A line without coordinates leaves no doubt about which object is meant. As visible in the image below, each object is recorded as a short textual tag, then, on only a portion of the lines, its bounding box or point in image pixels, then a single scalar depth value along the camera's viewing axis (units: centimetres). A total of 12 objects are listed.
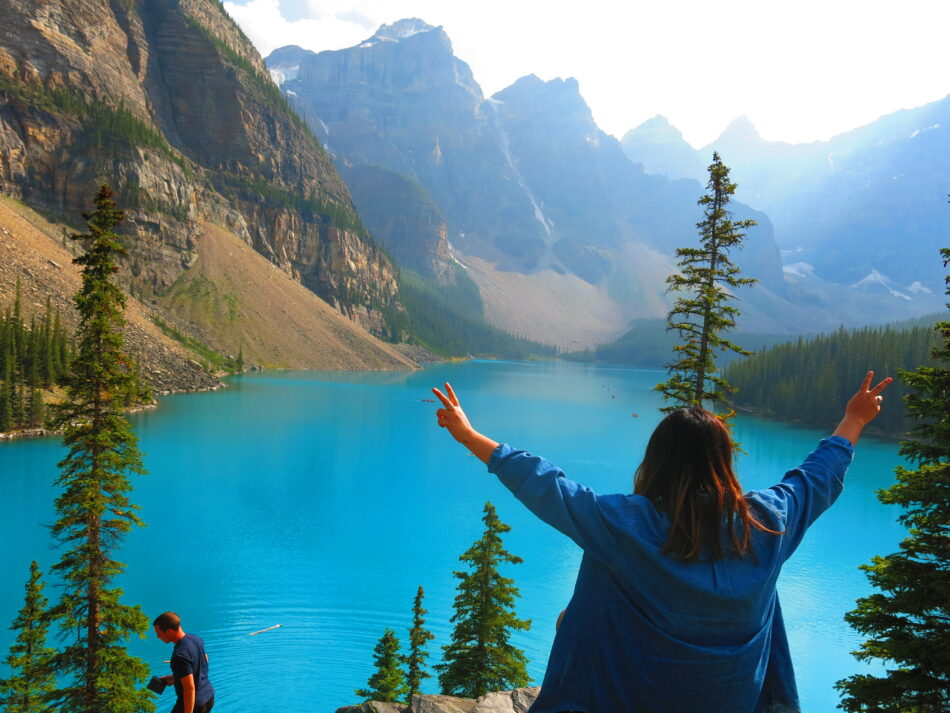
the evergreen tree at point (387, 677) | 1413
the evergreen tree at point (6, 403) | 4378
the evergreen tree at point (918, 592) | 683
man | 724
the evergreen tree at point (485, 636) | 1429
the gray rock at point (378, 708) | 1045
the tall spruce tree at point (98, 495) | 1123
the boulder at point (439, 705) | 1065
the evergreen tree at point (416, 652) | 1395
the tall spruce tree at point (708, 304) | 1548
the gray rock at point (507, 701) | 908
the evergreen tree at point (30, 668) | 1152
